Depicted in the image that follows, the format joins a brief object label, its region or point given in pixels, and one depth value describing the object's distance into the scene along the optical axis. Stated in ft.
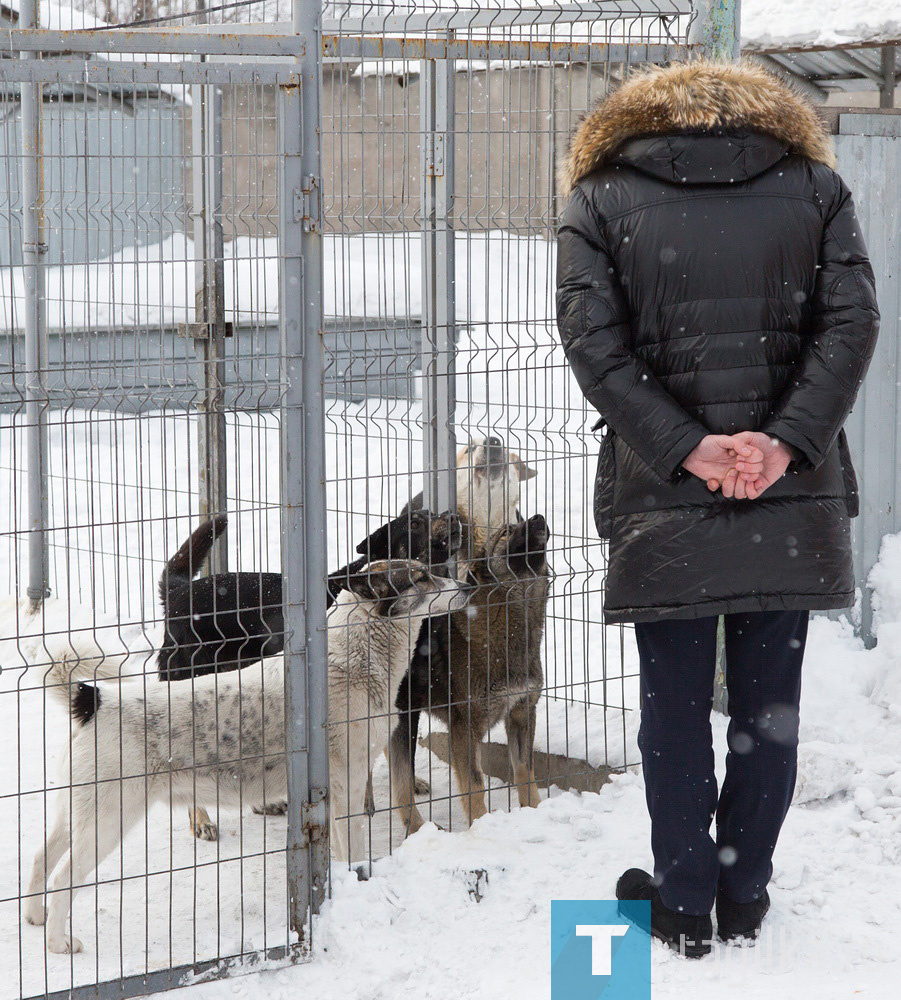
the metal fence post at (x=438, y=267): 14.78
